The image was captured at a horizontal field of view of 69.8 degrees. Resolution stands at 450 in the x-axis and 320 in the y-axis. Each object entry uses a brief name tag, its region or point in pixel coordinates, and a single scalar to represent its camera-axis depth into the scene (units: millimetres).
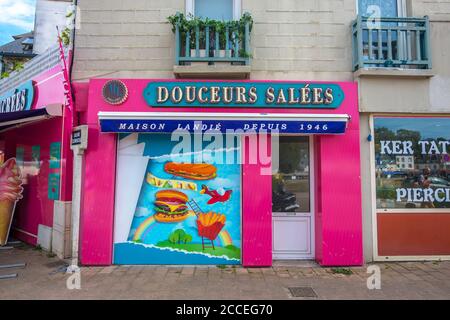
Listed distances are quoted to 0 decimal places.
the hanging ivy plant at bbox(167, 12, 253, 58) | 5961
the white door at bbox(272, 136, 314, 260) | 6230
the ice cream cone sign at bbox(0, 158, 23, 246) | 7234
